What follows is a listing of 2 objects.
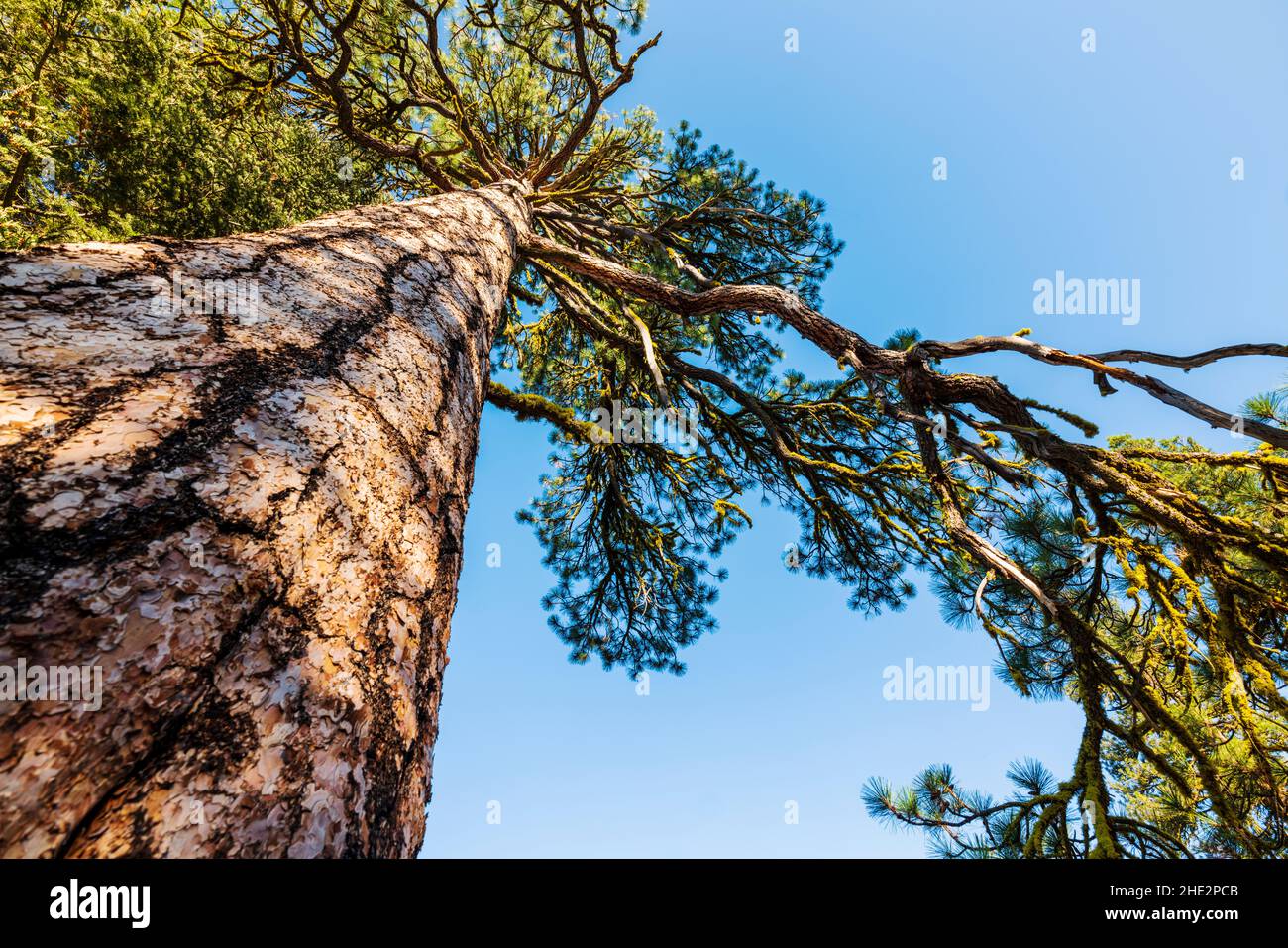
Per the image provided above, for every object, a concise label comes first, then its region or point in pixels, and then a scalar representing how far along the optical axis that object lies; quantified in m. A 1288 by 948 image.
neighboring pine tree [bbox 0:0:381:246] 4.05
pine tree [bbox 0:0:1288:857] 0.53
